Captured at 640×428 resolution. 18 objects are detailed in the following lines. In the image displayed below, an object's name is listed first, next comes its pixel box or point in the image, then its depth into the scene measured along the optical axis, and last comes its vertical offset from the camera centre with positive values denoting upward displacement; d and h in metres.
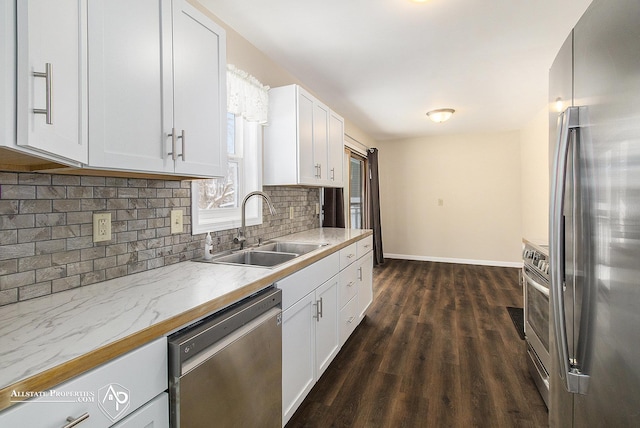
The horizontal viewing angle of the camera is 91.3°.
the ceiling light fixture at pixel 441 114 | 4.13 +1.34
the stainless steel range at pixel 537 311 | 1.82 -0.63
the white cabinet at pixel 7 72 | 0.66 +0.31
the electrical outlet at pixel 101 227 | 1.29 -0.04
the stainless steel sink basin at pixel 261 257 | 2.03 -0.28
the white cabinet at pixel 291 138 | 2.47 +0.63
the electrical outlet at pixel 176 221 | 1.68 -0.03
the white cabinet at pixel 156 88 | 1.04 +0.51
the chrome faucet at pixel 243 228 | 2.04 -0.08
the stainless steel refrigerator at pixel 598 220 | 0.67 -0.02
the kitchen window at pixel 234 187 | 1.97 +0.20
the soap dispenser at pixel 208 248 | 1.77 -0.18
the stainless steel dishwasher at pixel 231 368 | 0.92 -0.53
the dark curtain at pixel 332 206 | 4.02 +0.12
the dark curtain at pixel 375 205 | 5.79 +0.18
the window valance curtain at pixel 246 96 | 2.11 +0.86
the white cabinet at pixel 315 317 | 1.59 -0.65
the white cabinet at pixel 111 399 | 0.62 -0.41
